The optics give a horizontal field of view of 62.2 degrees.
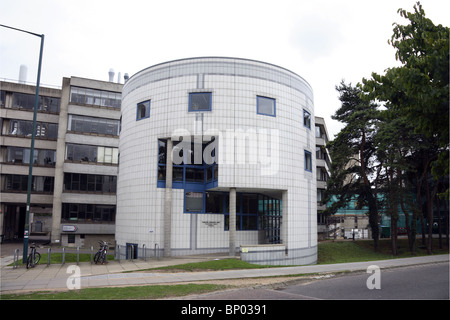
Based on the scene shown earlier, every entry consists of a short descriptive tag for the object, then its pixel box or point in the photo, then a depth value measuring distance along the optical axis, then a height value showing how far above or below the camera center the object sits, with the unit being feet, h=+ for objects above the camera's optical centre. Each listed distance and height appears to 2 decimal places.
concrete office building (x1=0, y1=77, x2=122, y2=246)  136.15 +20.67
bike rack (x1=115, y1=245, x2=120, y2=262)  91.95 -10.34
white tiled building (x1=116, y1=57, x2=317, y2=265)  81.00 +12.03
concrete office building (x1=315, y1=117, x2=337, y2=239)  184.70 +23.64
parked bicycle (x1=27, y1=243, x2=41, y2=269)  62.46 -8.23
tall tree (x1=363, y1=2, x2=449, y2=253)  38.45 +14.62
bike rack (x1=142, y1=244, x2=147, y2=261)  80.57 -8.68
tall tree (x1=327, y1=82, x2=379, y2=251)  117.91 +20.56
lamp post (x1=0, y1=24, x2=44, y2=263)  66.54 +9.37
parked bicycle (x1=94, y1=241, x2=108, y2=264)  68.54 -7.96
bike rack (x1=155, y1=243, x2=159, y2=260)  79.69 -8.45
